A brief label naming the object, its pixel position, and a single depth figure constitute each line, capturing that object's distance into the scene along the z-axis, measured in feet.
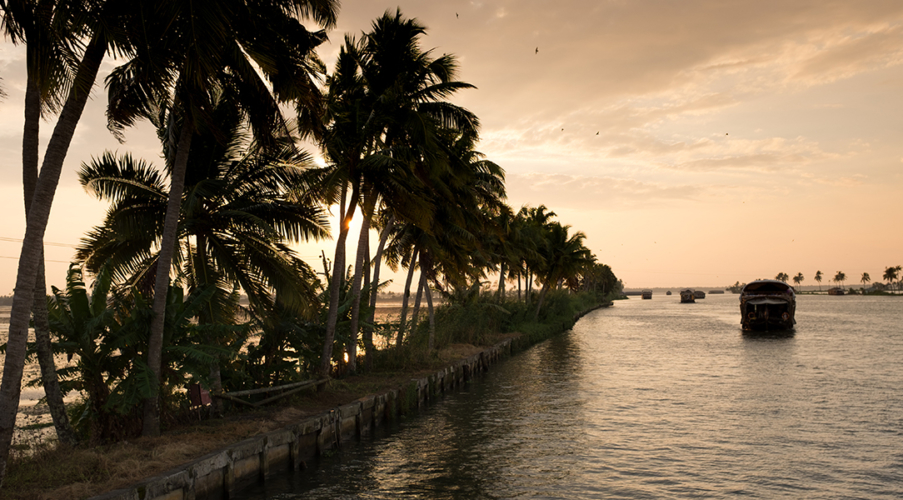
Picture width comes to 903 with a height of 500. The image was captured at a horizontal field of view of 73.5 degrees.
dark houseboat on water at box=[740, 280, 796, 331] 183.93
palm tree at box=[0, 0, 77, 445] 30.30
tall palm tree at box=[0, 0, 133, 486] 30.91
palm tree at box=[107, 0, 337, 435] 32.04
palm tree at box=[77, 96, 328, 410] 45.16
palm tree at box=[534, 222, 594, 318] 190.49
